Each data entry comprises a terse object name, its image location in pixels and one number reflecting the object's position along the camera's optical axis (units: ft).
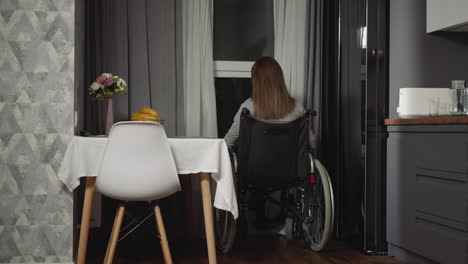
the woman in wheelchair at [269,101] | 9.64
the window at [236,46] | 11.76
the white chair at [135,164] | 7.25
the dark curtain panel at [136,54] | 10.43
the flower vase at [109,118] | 9.11
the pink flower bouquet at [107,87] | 8.90
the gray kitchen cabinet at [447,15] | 8.90
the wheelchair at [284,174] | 8.94
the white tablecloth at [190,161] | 7.59
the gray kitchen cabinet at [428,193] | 7.43
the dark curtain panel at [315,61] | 11.49
